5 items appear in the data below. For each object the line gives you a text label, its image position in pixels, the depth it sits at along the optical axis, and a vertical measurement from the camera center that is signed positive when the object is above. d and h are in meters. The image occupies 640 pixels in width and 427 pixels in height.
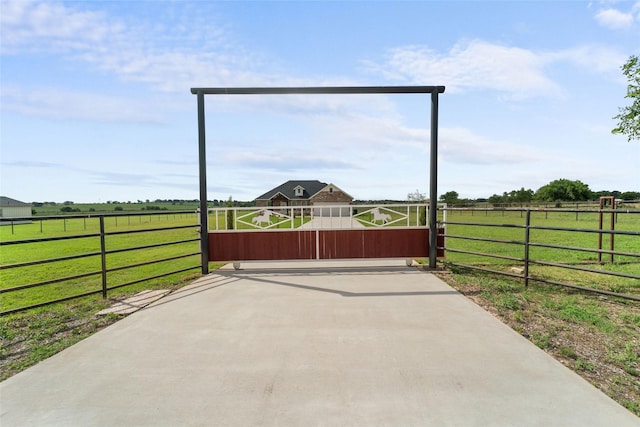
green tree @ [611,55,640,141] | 9.72 +2.85
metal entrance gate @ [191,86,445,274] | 5.62 -0.67
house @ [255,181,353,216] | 34.25 +0.94
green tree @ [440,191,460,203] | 43.83 +0.86
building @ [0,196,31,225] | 42.47 -0.40
